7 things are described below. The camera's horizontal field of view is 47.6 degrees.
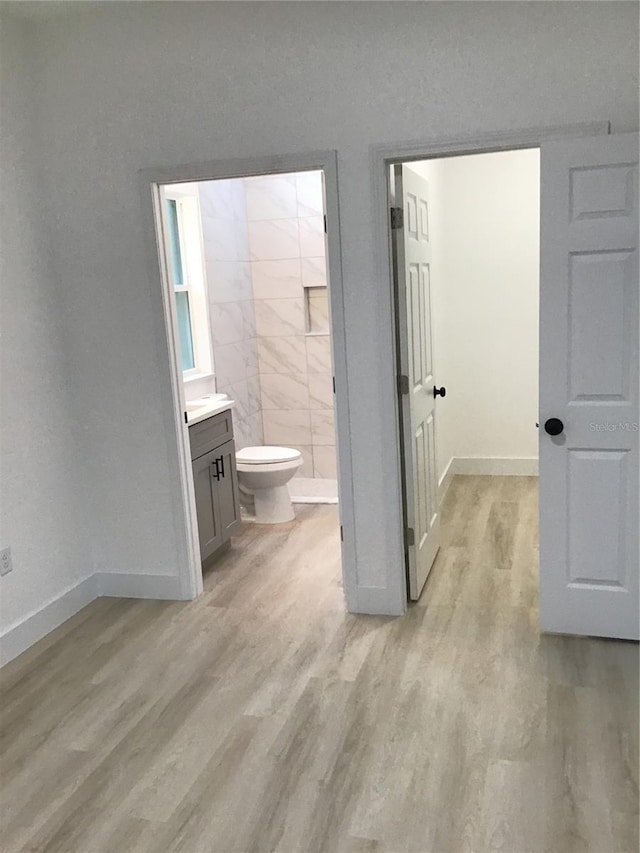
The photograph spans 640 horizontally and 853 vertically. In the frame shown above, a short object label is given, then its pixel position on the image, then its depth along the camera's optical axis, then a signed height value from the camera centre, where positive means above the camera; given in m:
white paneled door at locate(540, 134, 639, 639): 2.71 -0.40
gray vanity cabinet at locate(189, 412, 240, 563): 3.91 -0.98
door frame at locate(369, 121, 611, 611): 2.82 +0.55
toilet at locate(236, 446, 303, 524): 4.67 -1.12
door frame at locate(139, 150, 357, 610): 3.12 -0.17
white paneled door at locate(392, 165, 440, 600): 3.23 -0.36
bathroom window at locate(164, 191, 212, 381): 4.78 +0.18
